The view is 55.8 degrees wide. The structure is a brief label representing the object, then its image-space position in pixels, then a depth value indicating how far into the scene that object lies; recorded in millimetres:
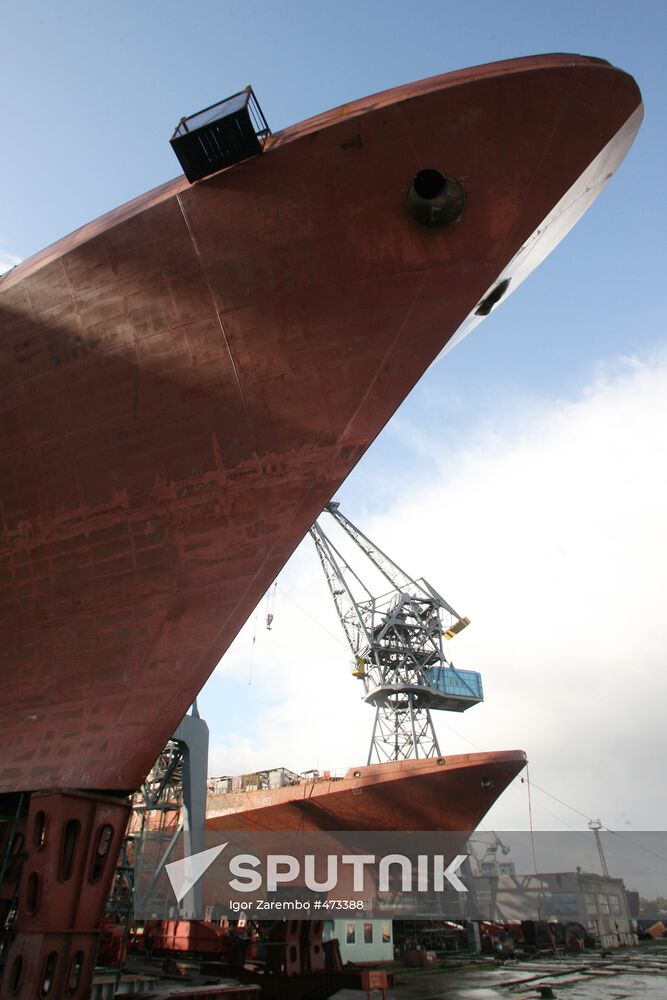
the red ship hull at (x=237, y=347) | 6672
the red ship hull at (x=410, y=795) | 20828
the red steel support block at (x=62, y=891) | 5117
